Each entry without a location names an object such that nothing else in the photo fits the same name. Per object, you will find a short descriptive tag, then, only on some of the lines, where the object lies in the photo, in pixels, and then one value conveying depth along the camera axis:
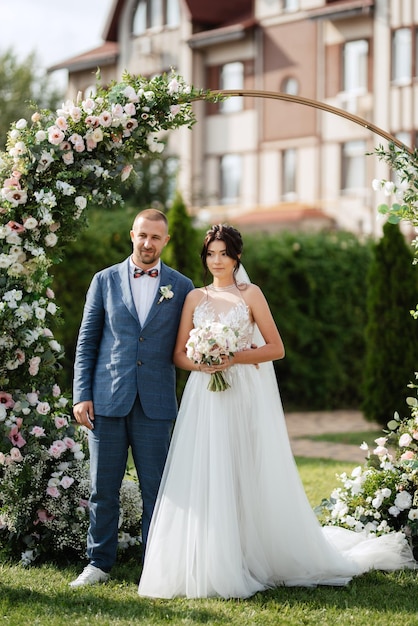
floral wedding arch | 5.50
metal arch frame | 5.63
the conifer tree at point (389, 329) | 12.16
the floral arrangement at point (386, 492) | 6.05
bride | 5.08
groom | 5.29
